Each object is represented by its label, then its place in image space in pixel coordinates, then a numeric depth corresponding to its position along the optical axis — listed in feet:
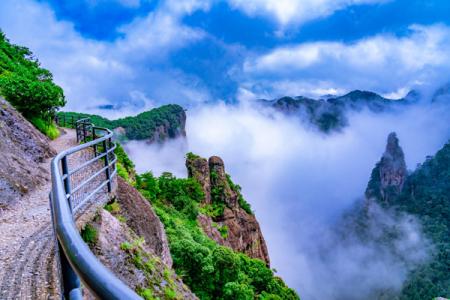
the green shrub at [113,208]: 30.42
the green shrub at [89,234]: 21.34
